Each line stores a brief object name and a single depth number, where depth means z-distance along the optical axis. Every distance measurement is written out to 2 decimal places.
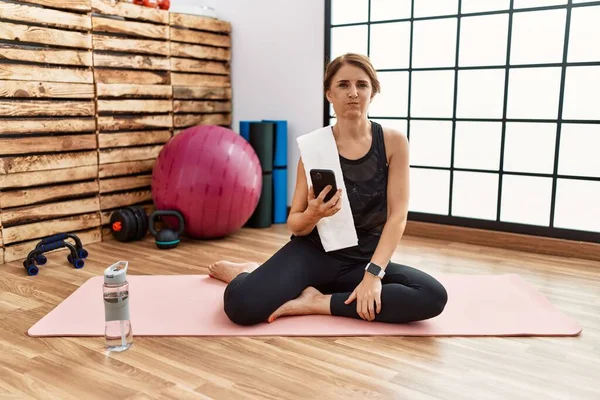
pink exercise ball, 3.18
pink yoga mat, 1.97
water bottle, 1.77
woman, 1.96
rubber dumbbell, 3.31
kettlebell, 3.17
